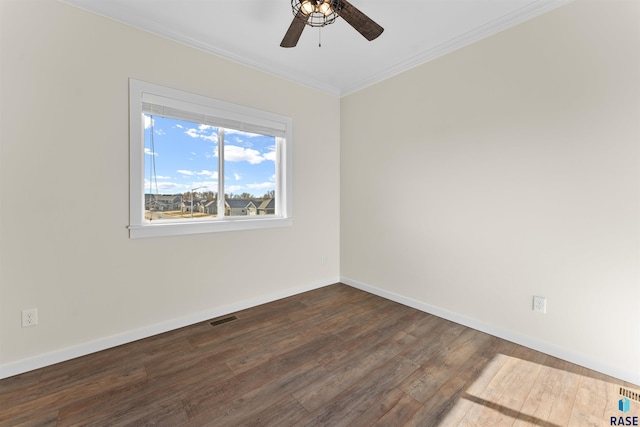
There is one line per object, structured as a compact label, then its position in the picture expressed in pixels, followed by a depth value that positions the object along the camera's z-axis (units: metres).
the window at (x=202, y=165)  2.38
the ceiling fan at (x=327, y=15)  1.69
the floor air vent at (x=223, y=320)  2.67
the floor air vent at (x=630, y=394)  1.67
